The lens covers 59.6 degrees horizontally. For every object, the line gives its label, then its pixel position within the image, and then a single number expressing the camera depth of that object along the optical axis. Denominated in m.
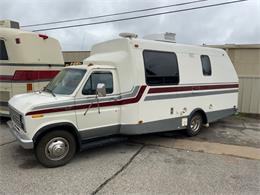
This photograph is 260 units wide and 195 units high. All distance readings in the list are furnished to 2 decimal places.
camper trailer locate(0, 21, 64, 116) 6.94
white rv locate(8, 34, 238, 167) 4.43
